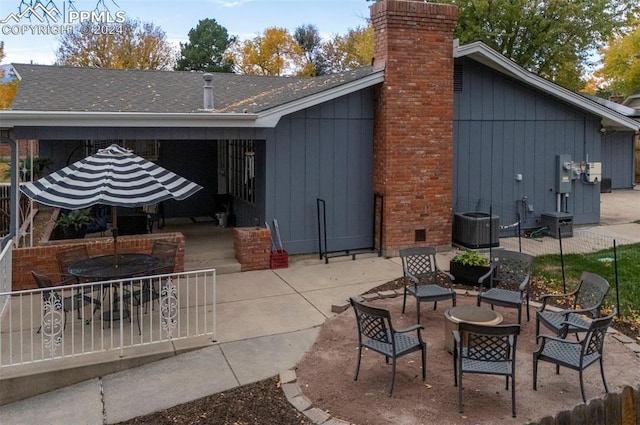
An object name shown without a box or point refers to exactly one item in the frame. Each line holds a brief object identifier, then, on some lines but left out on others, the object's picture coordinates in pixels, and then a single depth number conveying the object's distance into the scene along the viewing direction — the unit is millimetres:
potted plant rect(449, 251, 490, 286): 8492
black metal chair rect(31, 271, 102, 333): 5884
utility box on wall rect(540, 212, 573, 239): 12367
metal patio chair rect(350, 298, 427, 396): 5089
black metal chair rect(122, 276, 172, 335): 6775
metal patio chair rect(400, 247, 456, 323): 7007
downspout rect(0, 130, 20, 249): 8383
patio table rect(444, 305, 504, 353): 5805
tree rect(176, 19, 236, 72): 41125
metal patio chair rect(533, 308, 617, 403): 4859
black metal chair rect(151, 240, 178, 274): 7281
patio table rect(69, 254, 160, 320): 6684
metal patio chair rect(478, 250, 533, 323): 6754
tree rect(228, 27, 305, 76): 44031
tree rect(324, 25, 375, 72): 44469
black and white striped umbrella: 6305
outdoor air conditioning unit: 11227
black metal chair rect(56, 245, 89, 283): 7470
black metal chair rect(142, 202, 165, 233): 12631
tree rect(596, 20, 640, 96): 27641
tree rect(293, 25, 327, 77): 48469
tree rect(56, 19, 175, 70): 31156
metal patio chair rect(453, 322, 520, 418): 4707
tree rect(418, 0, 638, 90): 27609
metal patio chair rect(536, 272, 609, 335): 5805
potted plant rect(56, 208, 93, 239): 10107
